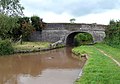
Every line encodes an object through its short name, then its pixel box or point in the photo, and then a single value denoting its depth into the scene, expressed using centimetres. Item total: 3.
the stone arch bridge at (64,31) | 1521
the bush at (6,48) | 1084
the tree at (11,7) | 1214
